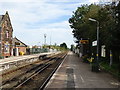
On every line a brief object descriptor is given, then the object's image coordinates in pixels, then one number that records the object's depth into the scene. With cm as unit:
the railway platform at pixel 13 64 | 1337
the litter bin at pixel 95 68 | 1302
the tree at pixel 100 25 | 1072
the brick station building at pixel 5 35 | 2760
